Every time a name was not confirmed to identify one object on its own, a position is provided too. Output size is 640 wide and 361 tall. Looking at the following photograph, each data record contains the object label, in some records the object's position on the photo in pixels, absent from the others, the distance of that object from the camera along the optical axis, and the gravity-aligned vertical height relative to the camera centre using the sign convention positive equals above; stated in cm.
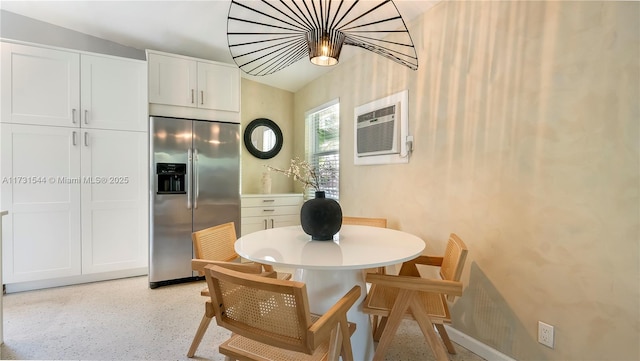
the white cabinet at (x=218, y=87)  319 +98
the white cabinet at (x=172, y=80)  295 +97
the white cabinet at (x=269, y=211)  356 -43
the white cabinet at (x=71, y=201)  271 -25
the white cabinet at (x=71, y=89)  270 +83
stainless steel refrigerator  293 -11
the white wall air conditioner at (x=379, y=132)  248 +41
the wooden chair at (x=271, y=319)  100 -52
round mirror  404 +53
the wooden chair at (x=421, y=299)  140 -66
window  338 +42
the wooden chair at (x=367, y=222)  240 -37
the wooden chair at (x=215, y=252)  157 -47
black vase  170 -24
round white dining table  132 -37
